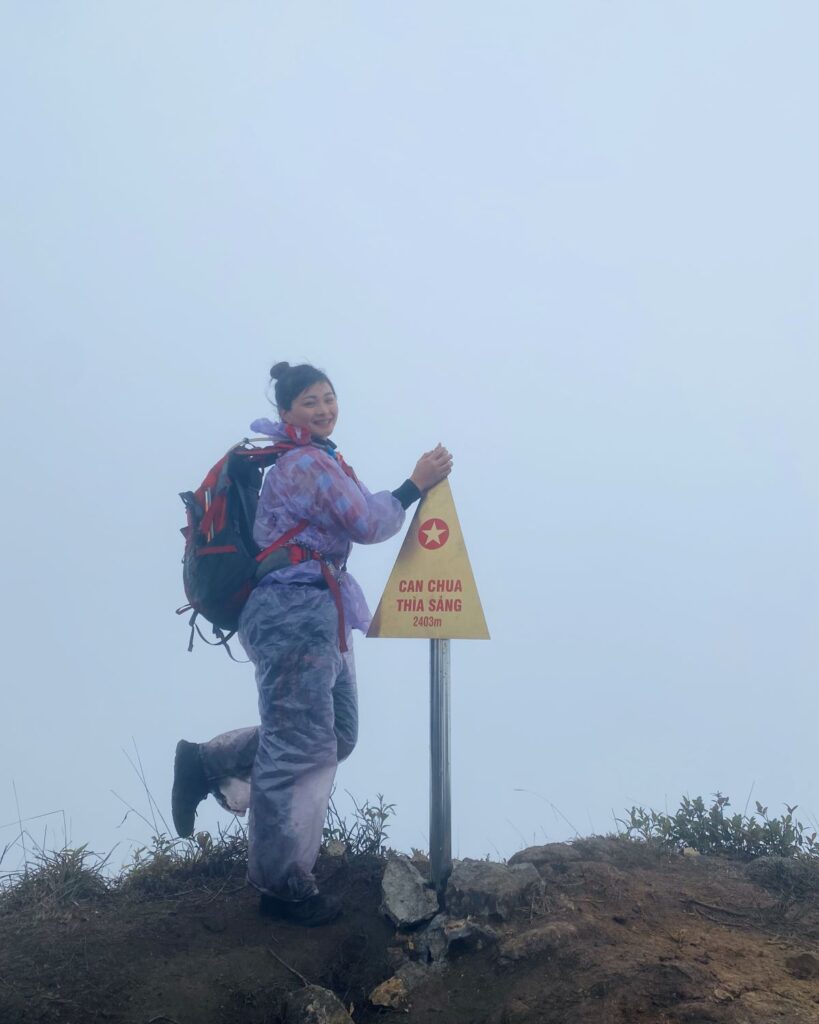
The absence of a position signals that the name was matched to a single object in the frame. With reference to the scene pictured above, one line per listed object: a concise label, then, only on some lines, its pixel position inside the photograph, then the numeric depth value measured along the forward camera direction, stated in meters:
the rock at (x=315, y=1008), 3.55
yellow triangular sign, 4.52
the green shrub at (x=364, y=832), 5.11
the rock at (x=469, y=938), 4.00
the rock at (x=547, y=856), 4.71
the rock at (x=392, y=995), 3.83
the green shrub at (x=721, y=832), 5.17
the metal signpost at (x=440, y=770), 4.46
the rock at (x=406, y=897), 4.26
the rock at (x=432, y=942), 4.06
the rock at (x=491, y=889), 4.13
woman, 4.41
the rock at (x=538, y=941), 3.79
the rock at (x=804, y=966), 3.55
